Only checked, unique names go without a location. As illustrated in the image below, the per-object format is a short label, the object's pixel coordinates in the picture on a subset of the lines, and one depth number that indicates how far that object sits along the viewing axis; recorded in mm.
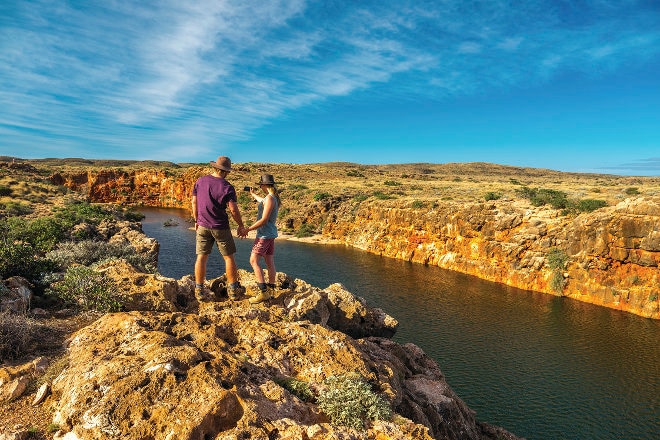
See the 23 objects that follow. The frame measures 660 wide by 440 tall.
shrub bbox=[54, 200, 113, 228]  24492
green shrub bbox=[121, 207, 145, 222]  42106
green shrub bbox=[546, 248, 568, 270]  32688
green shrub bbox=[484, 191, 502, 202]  45281
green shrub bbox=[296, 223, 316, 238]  57966
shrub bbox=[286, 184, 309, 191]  72500
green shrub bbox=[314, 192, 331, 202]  63419
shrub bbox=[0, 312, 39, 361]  6027
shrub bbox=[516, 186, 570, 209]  37156
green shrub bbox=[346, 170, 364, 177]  95369
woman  8953
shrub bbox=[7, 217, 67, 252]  15155
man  8391
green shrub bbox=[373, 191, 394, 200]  55481
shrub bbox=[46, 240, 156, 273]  12125
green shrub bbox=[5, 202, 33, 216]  30884
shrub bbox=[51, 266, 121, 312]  8086
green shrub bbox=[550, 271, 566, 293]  32219
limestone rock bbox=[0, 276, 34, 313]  7479
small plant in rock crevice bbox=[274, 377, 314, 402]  6141
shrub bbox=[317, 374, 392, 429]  5500
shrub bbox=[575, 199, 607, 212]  34094
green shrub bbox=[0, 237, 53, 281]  9719
